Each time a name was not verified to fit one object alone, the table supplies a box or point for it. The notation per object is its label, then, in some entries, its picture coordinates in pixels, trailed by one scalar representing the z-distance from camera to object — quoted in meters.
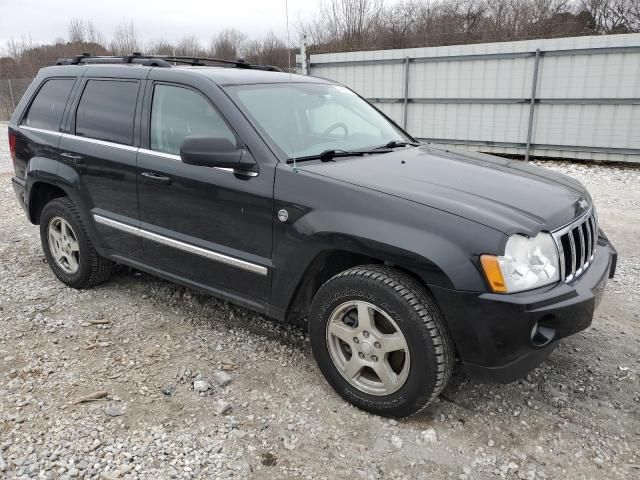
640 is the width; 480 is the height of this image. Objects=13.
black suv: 2.47
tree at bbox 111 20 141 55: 27.18
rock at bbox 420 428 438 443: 2.66
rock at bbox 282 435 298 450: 2.62
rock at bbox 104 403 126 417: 2.84
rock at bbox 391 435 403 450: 2.62
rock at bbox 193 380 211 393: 3.06
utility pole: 11.57
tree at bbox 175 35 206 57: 19.61
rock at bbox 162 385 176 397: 3.04
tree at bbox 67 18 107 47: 30.48
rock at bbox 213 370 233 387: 3.13
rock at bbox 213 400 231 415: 2.86
